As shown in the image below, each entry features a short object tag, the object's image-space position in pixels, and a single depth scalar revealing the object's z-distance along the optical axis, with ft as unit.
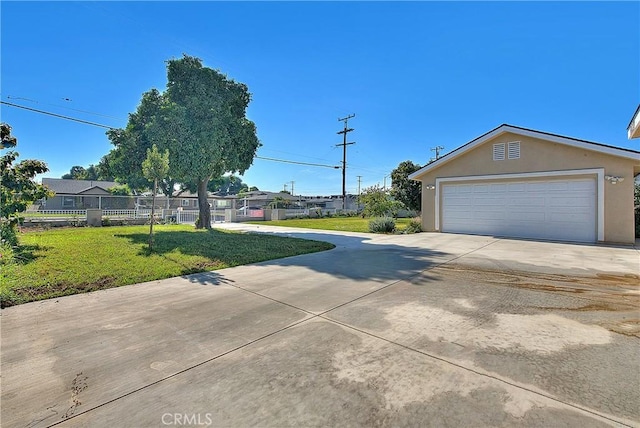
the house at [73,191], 92.92
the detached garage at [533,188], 33.81
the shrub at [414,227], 46.70
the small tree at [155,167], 28.81
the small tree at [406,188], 75.97
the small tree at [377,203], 55.62
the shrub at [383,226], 47.47
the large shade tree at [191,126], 43.52
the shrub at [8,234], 22.55
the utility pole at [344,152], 108.17
